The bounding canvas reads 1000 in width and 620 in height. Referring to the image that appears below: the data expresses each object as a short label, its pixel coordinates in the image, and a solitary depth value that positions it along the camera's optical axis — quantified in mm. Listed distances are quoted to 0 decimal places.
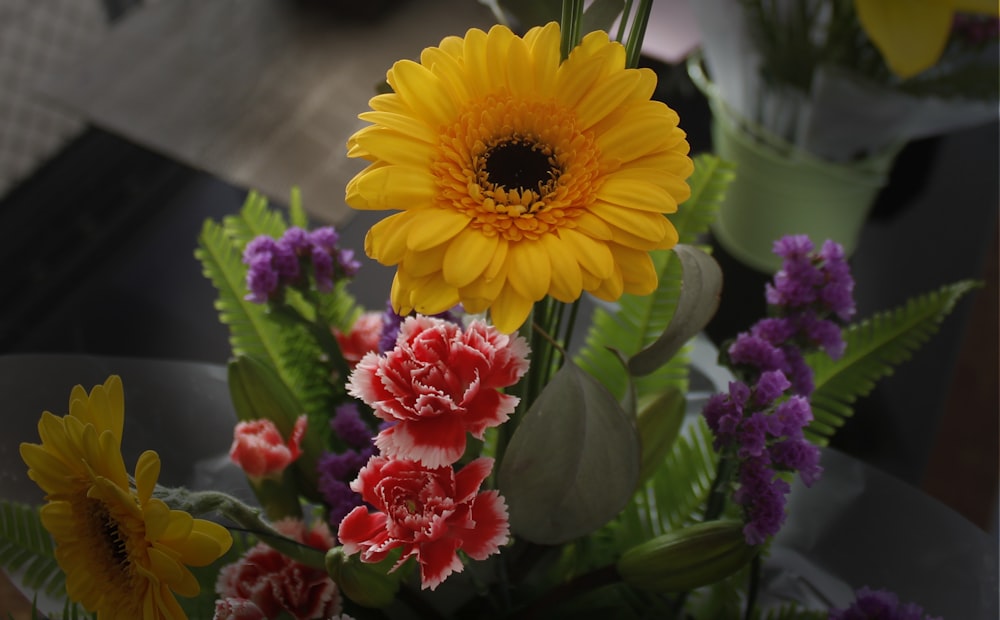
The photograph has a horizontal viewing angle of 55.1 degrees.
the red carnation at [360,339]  388
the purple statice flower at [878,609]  321
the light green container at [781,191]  618
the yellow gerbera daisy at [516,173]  234
